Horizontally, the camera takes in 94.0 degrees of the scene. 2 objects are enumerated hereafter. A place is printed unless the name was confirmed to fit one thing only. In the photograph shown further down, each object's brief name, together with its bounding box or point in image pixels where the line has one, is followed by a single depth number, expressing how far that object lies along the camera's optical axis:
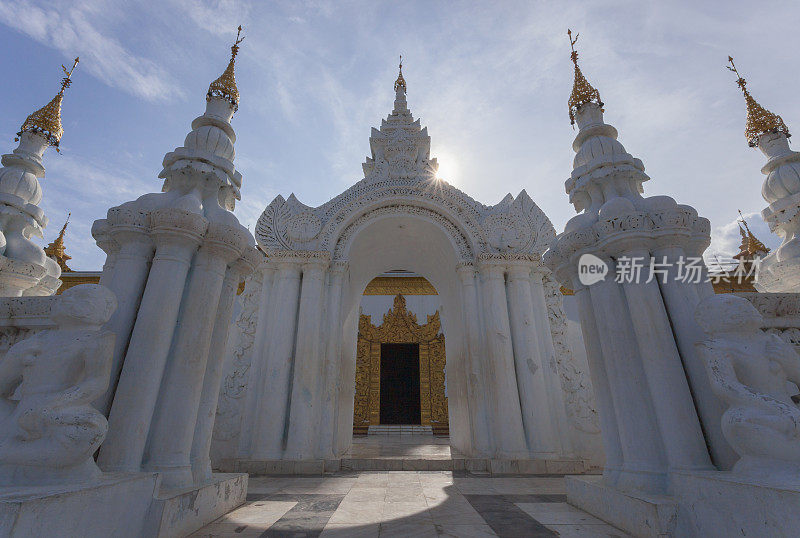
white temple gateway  2.69
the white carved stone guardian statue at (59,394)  2.47
